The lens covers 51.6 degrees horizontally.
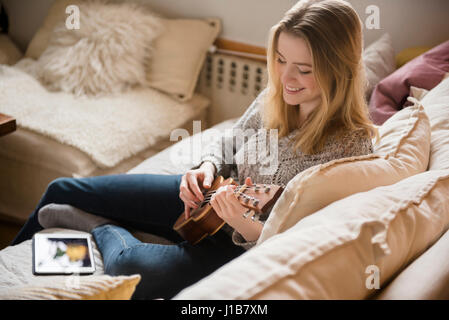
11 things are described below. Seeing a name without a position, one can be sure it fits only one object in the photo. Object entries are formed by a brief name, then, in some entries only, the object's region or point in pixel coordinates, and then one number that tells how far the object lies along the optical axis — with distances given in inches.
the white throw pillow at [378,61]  70.1
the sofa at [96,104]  78.2
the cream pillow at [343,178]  34.8
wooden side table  70.2
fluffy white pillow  90.5
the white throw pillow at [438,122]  45.3
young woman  45.0
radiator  98.0
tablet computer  48.3
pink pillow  64.0
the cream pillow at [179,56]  96.7
